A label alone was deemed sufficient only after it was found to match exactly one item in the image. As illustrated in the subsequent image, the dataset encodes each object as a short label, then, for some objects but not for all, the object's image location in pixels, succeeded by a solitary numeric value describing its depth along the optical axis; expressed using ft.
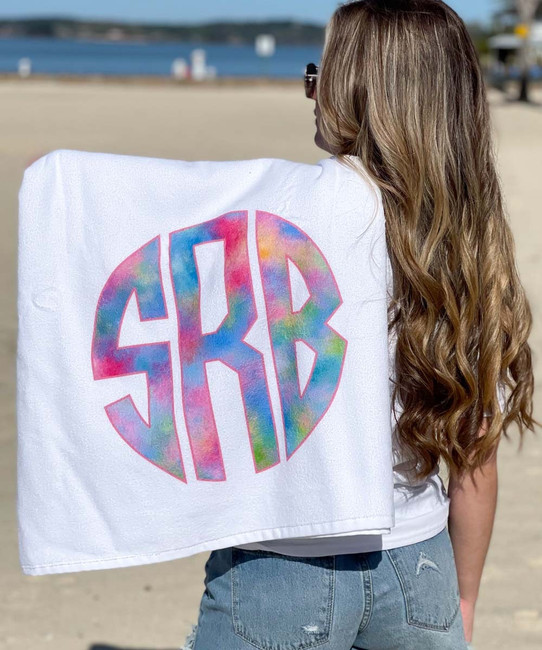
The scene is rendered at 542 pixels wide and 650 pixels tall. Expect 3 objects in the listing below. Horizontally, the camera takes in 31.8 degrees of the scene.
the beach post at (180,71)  137.79
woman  4.88
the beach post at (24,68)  132.98
